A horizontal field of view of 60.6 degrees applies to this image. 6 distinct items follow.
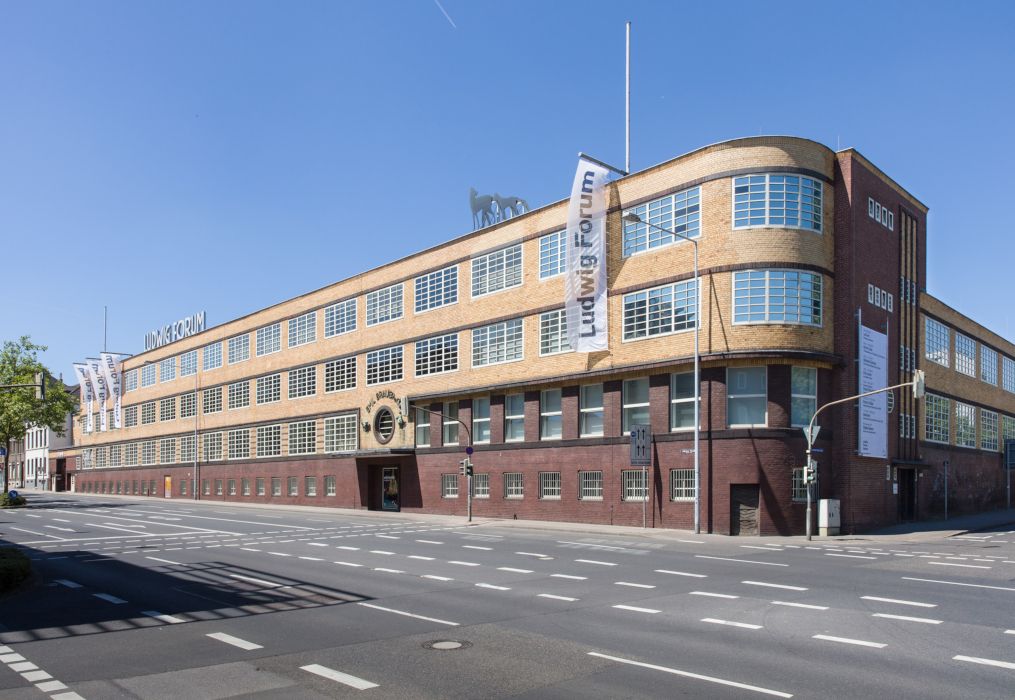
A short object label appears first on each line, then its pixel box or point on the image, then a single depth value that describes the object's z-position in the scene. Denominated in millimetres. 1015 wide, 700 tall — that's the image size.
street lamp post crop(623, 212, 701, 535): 33344
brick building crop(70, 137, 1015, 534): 33750
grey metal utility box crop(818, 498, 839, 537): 32875
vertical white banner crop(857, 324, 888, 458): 36656
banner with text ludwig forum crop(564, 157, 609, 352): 38625
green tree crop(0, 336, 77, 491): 74125
